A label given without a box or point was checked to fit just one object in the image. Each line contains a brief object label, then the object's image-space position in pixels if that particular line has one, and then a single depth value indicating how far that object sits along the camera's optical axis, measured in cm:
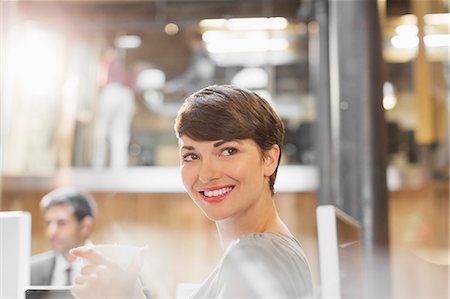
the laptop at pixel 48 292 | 92
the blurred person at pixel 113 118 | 554
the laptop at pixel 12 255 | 102
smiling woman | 80
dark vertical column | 336
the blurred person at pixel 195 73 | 599
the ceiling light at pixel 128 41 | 619
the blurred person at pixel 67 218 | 261
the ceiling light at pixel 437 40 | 481
